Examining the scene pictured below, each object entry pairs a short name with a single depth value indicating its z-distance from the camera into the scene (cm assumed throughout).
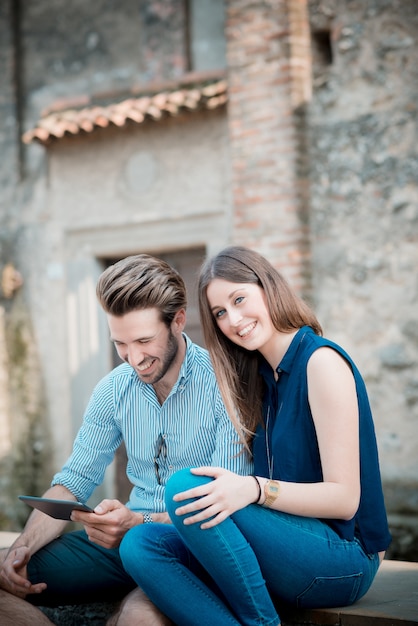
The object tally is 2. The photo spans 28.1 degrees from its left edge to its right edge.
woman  243
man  292
